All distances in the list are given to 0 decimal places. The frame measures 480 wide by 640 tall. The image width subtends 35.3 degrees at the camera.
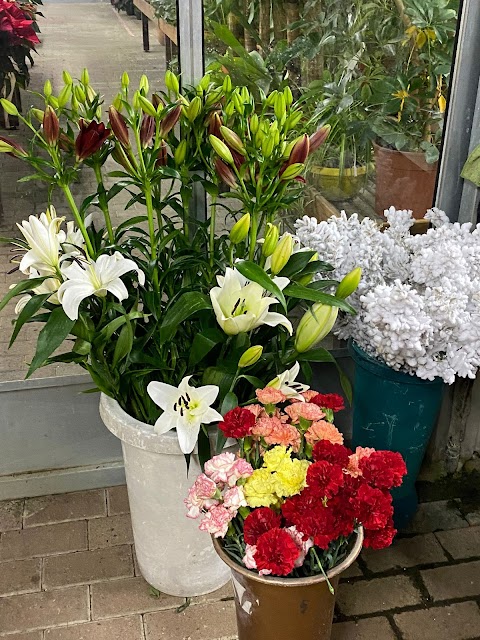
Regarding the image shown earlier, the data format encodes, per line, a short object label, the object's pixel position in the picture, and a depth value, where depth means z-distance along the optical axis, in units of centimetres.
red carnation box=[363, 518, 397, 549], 148
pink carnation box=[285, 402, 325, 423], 161
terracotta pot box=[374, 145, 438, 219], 231
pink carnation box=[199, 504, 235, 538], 152
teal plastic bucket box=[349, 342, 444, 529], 208
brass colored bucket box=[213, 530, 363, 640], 154
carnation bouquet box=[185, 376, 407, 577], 143
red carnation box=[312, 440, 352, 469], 150
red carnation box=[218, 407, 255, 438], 158
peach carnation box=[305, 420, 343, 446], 159
